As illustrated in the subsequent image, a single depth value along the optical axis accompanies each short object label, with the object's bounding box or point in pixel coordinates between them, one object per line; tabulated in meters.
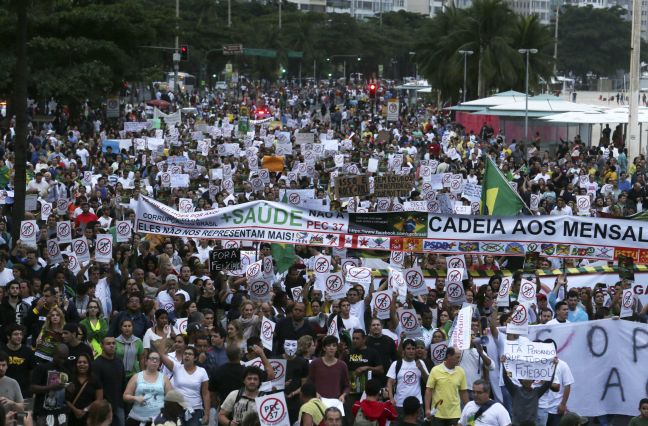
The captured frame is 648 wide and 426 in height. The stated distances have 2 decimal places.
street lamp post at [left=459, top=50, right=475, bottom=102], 65.31
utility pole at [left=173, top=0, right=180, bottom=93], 56.76
